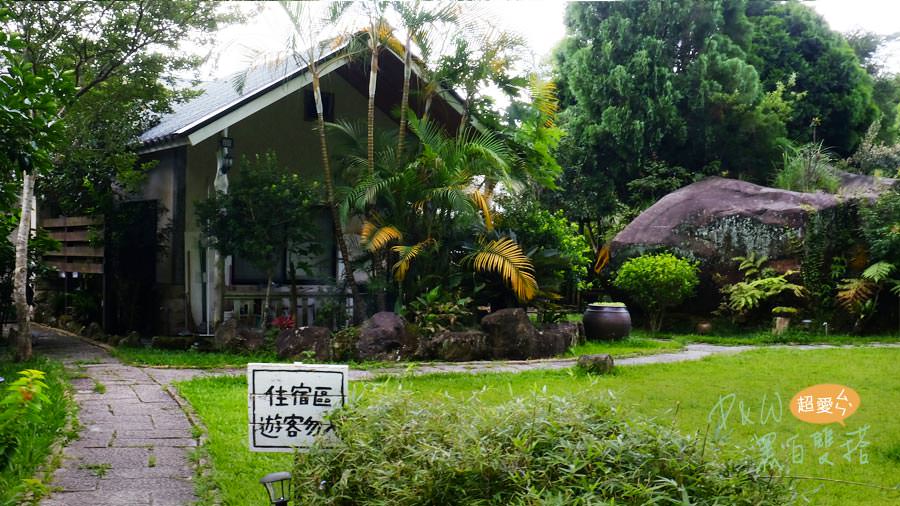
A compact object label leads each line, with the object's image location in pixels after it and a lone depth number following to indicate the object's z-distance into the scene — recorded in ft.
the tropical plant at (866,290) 39.37
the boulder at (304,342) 31.55
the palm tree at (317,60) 30.60
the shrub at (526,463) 8.49
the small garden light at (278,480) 10.66
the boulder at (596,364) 26.86
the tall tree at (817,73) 63.36
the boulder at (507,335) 33.30
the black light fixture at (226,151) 35.45
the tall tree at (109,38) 31.58
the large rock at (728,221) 43.83
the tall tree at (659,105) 56.95
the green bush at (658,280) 42.45
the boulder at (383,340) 31.60
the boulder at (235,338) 33.27
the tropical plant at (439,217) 34.68
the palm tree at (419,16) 32.76
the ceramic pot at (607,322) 39.06
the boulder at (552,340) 33.91
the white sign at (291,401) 12.06
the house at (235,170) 37.32
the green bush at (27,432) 11.97
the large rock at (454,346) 32.19
